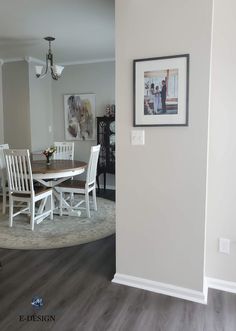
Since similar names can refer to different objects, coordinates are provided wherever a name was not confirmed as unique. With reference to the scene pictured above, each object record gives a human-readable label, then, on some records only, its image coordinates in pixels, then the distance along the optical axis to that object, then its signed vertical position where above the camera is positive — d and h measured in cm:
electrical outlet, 235 -95
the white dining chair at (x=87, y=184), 407 -82
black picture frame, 212 +28
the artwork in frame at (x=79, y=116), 583 +25
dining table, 375 -58
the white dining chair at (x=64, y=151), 511 -40
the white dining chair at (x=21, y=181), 359 -67
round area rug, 330 -129
